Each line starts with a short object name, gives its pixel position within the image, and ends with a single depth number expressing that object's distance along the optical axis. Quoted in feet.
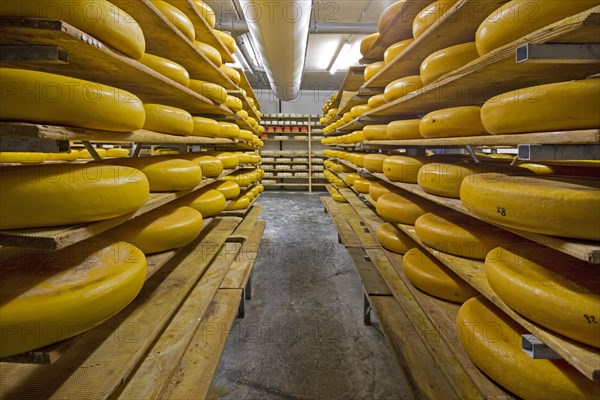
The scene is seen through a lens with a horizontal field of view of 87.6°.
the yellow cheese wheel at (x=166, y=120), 5.25
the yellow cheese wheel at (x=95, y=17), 2.88
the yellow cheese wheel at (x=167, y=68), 5.34
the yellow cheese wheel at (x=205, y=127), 7.42
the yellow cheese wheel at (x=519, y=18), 3.08
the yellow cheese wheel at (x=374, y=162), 9.15
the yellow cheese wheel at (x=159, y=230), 5.03
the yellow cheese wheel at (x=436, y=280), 5.24
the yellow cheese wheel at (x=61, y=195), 2.79
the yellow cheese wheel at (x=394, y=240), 7.47
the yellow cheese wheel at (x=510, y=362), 2.98
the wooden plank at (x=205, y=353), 4.14
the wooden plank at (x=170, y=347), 3.61
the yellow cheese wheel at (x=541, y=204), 2.63
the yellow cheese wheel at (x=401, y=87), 7.00
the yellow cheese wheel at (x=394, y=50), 7.61
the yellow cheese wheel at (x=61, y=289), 2.67
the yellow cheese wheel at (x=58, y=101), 2.74
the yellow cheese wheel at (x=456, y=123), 4.94
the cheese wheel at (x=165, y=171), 5.34
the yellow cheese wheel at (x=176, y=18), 5.74
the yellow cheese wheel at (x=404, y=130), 6.86
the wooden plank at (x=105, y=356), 3.17
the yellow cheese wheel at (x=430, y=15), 5.57
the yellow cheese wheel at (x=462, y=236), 4.88
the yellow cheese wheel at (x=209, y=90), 7.44
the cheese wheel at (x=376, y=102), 9.14
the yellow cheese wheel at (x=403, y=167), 6.96
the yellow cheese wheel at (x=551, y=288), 2.66
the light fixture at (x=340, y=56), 19.47
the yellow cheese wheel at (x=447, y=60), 5.13
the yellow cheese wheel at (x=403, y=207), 6.99
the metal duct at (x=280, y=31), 9.19
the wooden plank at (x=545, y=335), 2.45
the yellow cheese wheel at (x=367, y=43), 10.60
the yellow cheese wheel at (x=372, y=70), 9.61
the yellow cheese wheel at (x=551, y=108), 2.84
